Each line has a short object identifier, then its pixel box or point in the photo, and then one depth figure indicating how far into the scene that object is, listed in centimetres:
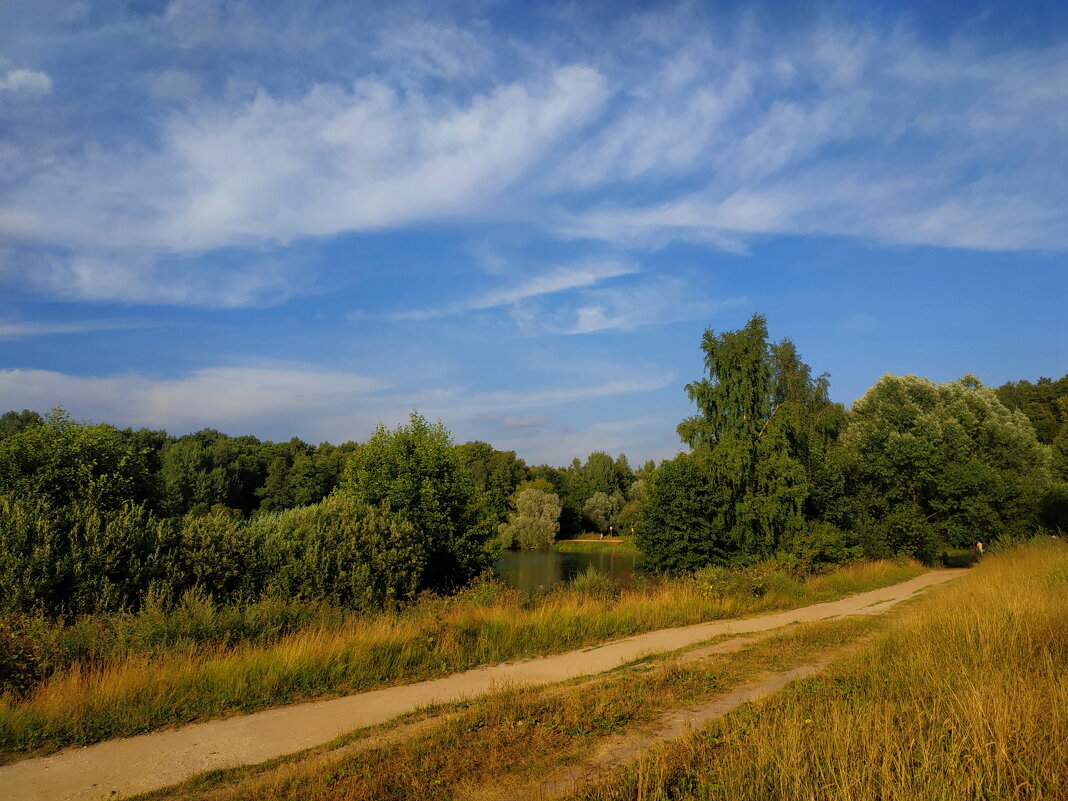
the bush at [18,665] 737
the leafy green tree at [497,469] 8762
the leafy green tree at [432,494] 2289
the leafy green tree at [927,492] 3197
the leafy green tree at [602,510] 8131
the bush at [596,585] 1705
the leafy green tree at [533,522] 7106
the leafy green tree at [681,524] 2857
